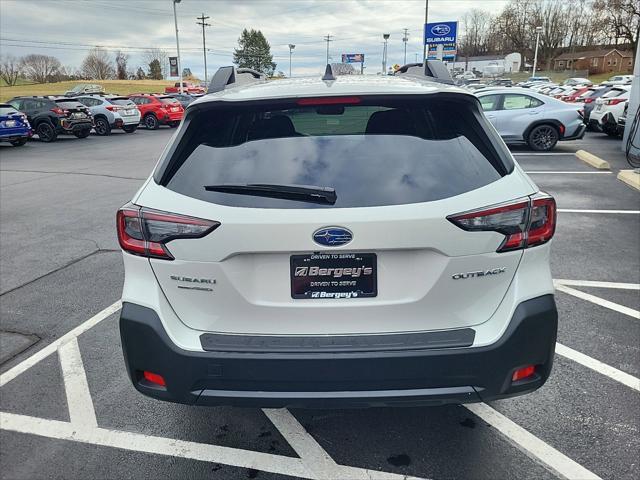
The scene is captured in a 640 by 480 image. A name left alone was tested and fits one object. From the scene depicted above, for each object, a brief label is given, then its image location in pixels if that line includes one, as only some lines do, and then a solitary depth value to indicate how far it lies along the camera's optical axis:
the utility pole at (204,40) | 72.75
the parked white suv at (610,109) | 17.42
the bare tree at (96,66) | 101.38
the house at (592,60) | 105.38
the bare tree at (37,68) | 91.94
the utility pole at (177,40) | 46.06
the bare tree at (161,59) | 113.89
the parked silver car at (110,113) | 25.00
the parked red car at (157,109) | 27.86
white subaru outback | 2.11
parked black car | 21.78
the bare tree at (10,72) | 90.19
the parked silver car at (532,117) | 14.77
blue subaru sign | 29.83
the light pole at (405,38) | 114.94
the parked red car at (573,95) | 25.15
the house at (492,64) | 101.01
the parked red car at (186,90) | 49.75
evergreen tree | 127.71
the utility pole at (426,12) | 42.86
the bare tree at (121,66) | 109.75
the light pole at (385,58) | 90.88
